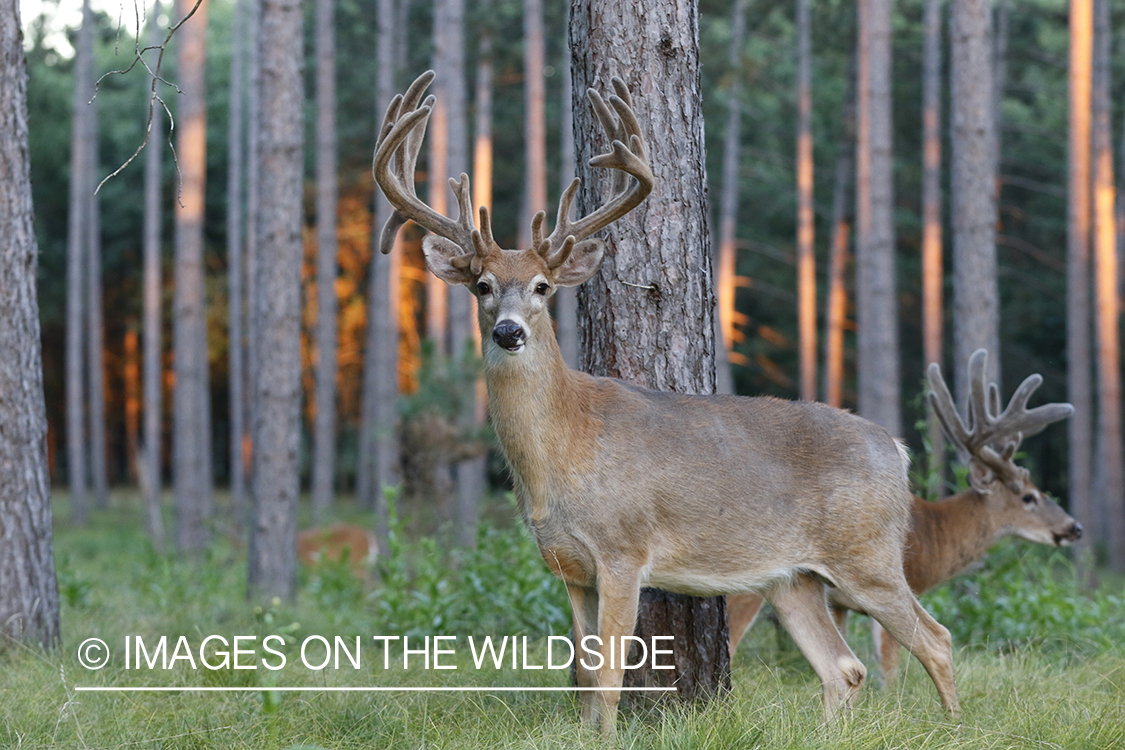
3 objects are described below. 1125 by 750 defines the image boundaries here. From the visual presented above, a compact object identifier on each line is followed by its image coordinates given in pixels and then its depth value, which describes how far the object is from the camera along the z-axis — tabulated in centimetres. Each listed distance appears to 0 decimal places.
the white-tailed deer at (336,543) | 1381
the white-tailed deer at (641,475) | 477
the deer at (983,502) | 730
